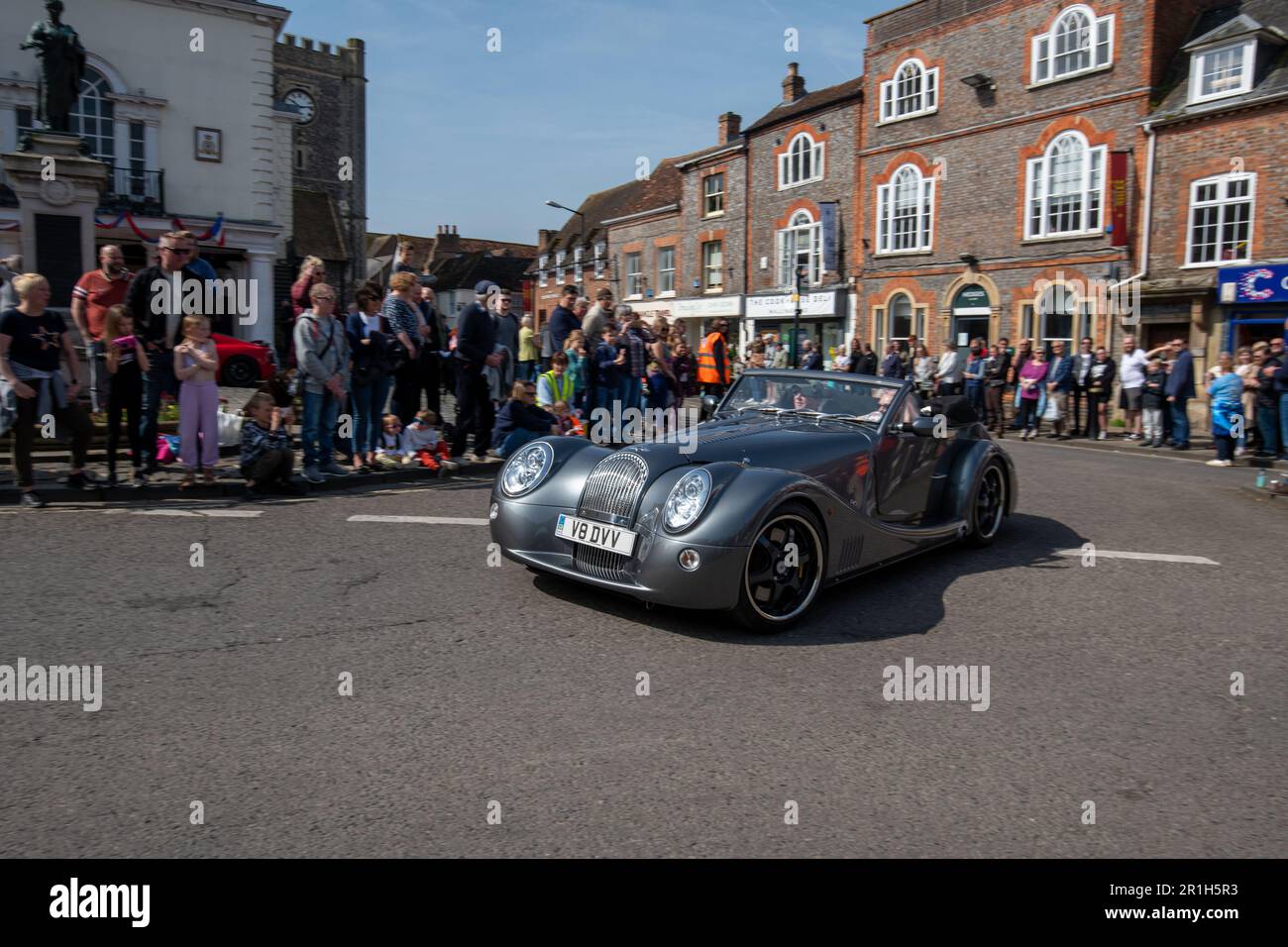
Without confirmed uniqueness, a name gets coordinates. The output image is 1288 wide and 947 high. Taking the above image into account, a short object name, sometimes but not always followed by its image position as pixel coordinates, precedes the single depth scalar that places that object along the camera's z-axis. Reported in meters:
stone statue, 12.62
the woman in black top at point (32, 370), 7.17
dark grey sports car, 4.67
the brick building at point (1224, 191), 19.81
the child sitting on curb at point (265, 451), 8.07
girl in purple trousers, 7.84
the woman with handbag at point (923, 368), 21.67
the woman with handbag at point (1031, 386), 17.44
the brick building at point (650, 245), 41.02
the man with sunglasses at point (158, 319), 8.05
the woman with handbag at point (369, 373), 9.20
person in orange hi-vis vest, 14.93
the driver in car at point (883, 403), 6.17
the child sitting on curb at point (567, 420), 10.87
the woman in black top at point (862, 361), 21.83
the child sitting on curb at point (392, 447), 9.66
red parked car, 18.66
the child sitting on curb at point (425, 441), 9.74
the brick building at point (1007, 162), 22.59
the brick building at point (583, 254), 46.31
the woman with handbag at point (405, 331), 9.84
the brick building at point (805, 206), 31.14
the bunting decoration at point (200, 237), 23.53
